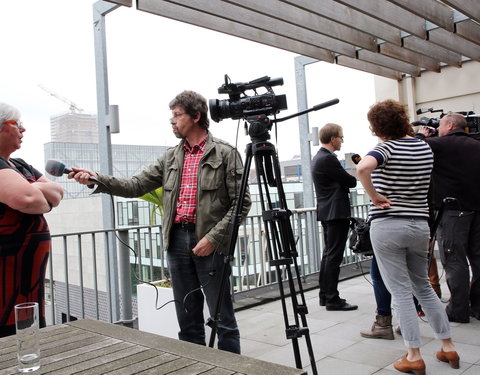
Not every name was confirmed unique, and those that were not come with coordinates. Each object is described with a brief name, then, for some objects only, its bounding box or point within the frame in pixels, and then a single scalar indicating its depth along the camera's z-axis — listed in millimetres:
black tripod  2072
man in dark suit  3781
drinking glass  1158
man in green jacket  2271
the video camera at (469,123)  3502
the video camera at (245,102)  2111
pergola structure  3723
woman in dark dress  1835
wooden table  1138
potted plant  2986
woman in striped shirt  2328
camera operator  3230
